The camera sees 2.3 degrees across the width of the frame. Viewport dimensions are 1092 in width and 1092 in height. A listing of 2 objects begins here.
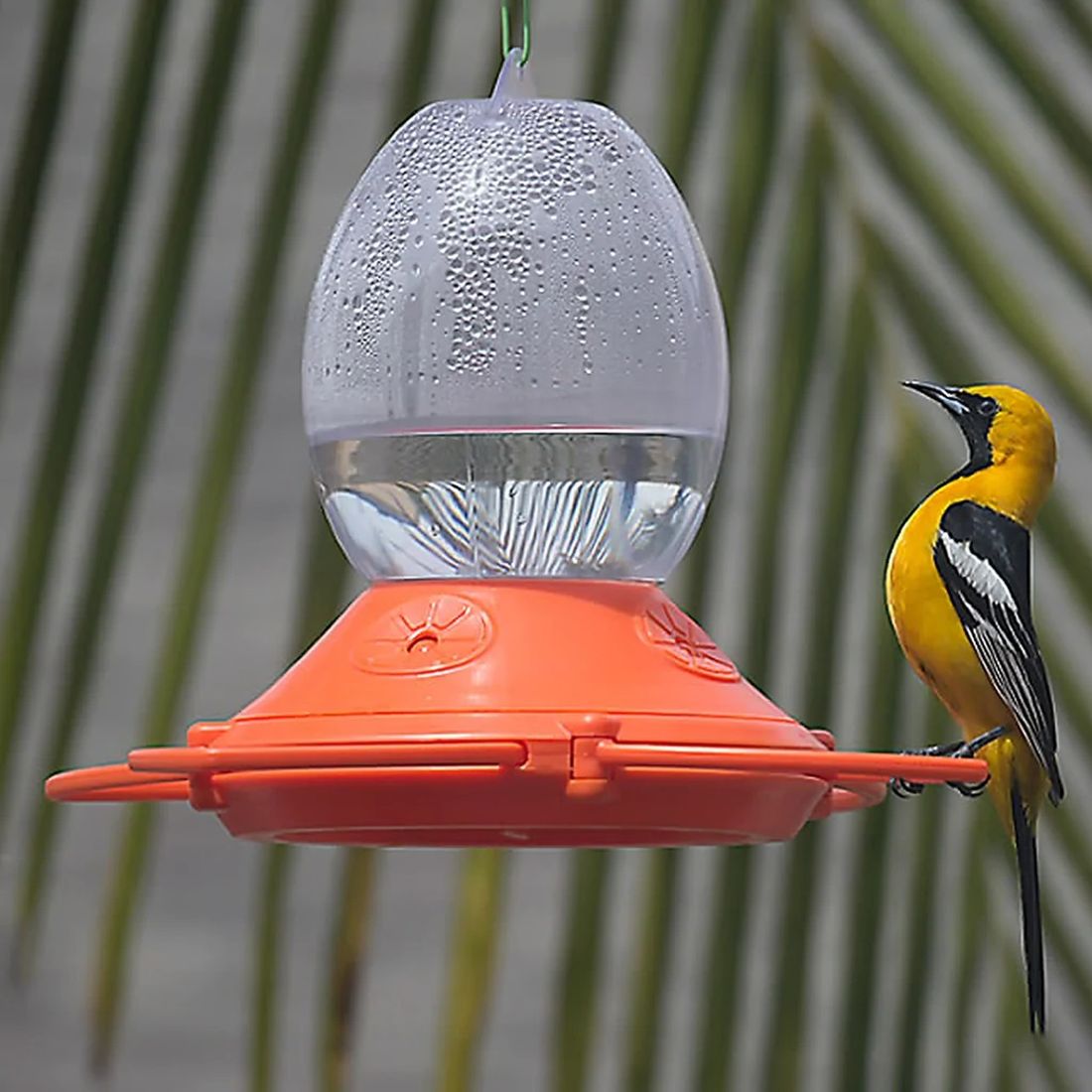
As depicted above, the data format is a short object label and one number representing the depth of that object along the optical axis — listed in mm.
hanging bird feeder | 7424
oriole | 7597
